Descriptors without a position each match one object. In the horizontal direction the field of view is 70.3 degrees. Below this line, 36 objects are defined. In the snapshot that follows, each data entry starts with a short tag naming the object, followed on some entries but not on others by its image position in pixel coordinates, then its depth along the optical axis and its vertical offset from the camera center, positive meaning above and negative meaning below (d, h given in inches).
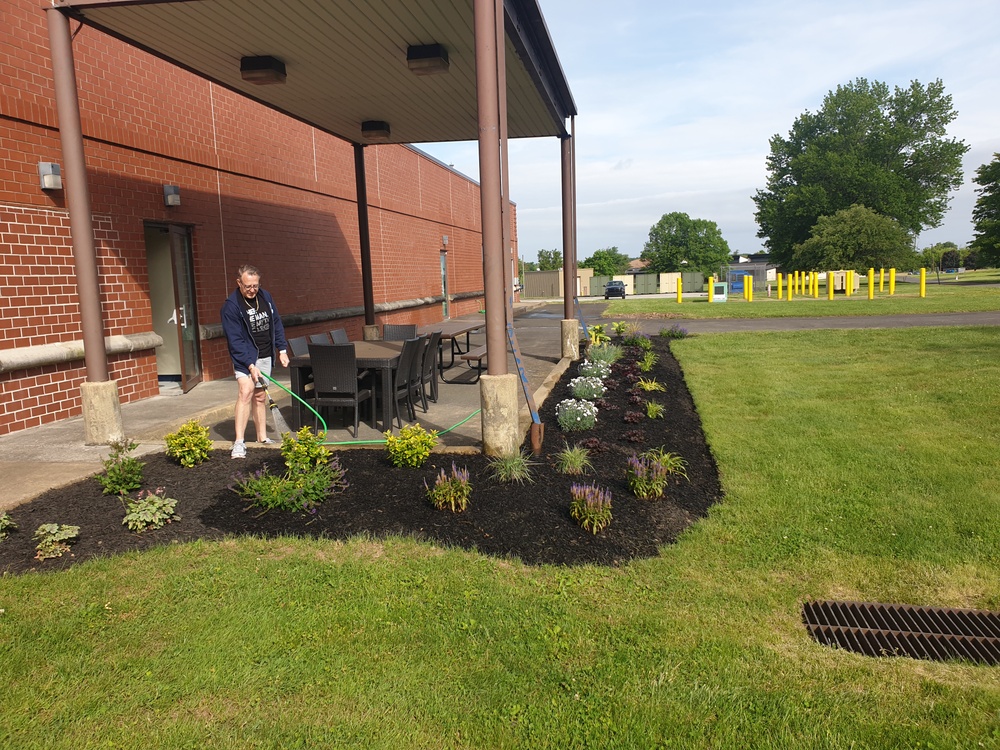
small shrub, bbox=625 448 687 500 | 207.2 -57.8
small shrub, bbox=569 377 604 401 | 335.9 -50.2
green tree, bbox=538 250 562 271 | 4727.9 +165.8
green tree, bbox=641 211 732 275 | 4480.8 +216.0
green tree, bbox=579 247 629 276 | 4444.9 +124.2
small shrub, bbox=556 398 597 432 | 281.9 -53.1
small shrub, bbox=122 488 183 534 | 184.2 -56.6
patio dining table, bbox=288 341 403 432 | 291.4 -33.9
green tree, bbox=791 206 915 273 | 1983.3 +86.4
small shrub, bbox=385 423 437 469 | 223.1 -50.1
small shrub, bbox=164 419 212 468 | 233.0 -49.3
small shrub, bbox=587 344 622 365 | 438.3 -44.9
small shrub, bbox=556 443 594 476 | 222.1 -56.0
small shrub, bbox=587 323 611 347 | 524.8 -41.1
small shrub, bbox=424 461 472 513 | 193.5 -56.1
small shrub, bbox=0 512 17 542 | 175.5 -55.7
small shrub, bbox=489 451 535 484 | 212.2 -55.6
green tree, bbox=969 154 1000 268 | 1975.9 +158.2
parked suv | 2197.3 -26.2
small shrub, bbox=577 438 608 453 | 251.9 -57.8
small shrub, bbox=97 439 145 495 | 205.2 -51.6
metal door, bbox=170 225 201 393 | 402.3 -6.6
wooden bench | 389.7 -39.2
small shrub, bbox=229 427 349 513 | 194.7 -53.2
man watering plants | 243.1 -14.9
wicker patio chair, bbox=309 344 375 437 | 283.0 -34.6
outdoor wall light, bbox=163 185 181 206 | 390.0 +54.4
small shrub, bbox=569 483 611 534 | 182.1 -57.9
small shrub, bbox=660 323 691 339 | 641.6 -48.1
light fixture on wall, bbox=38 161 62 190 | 307.9 +53.5
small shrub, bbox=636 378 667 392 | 367.6 -54.2
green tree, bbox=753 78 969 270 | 2306.8 +368.0
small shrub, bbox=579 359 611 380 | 388.8 -48.3
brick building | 300.8 +44.0
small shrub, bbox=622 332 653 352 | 517.7 -45.3
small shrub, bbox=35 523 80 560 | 167.3 -57.1
